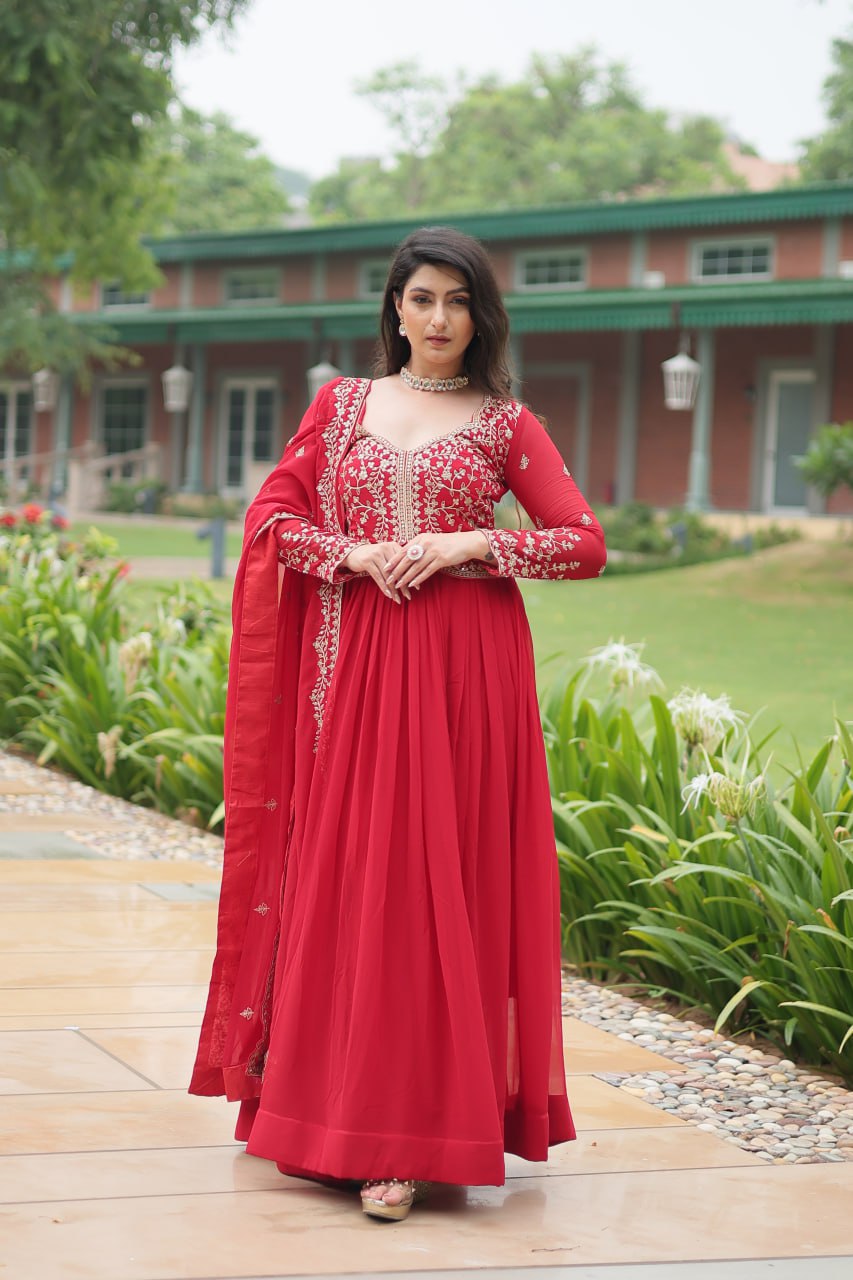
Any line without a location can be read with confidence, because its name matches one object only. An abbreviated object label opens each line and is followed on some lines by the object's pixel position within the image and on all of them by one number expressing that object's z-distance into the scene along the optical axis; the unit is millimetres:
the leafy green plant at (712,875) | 3824
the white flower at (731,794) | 3869
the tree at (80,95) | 12358
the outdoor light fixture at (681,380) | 19609
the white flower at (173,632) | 7992
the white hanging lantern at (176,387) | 24828
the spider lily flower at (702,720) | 4625
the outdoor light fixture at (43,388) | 26828
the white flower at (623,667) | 4961
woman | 2770
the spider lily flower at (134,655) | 7117
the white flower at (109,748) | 6785
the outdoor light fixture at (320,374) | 22305
